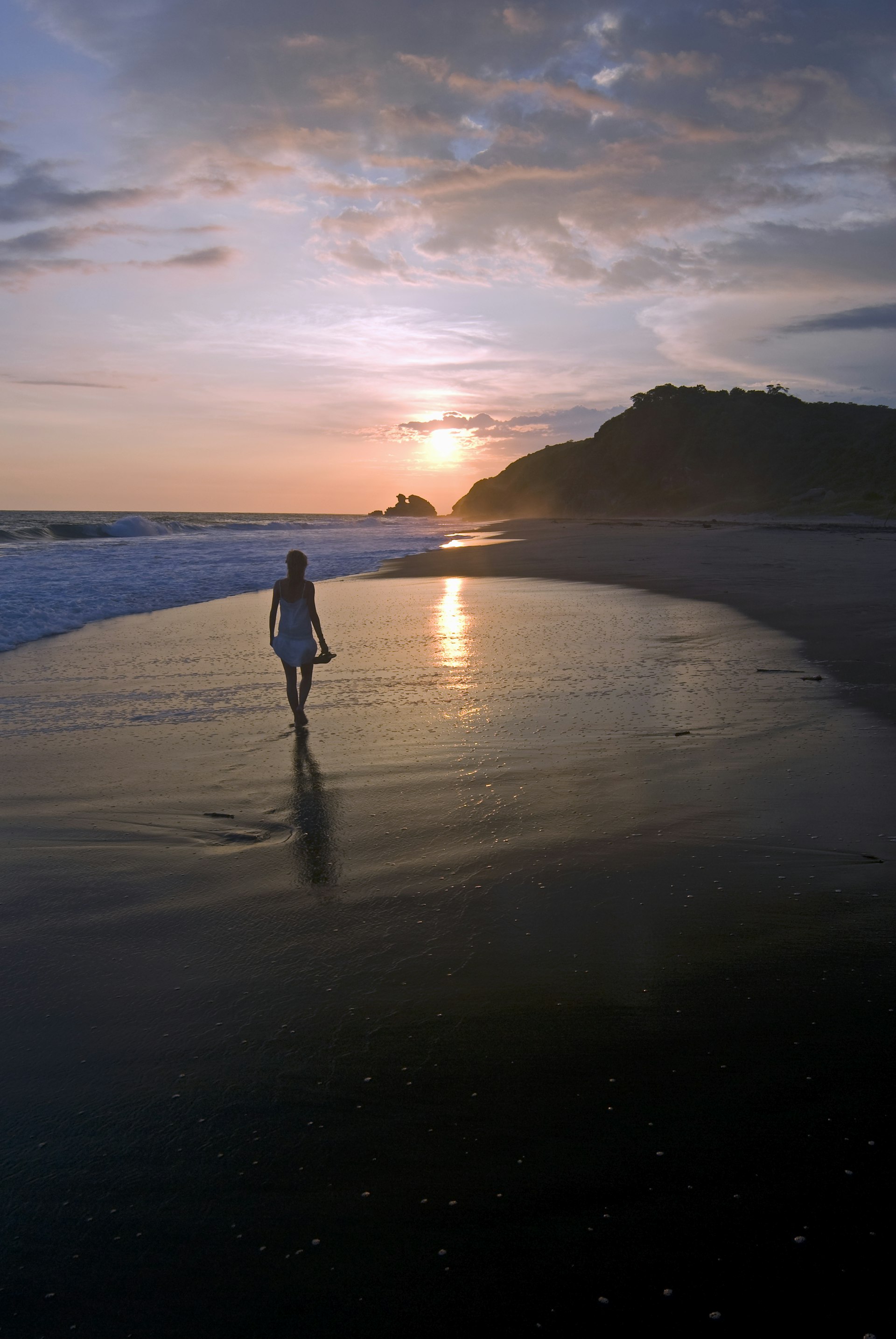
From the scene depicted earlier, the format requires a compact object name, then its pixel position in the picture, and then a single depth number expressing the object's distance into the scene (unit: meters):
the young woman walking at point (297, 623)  7.30
